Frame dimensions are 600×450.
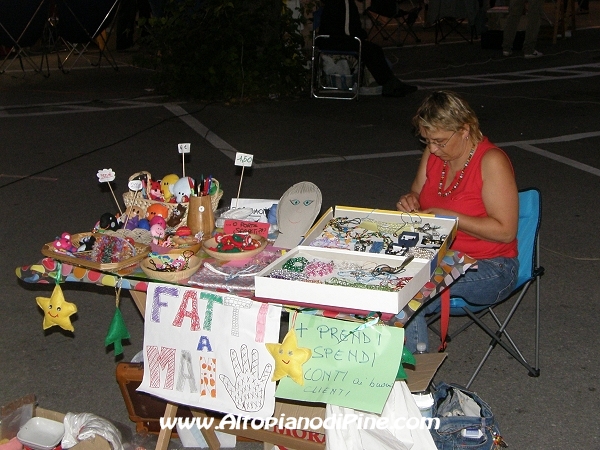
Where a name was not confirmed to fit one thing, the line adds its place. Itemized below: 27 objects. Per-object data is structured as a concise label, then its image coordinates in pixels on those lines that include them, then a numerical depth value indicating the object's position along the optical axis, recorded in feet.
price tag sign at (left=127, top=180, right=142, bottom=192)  10.04
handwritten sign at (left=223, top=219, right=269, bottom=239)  9.50
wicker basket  10.16
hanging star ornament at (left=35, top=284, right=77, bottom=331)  8.69
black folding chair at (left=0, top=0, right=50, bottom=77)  34.45
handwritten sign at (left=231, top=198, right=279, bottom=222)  10.37
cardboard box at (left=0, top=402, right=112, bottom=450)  8.66
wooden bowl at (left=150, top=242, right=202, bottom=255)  8.91
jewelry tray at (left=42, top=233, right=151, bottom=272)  8.59
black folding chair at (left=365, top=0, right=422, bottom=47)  43.70
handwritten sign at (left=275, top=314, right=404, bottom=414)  7.38
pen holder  9.66
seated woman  10.01
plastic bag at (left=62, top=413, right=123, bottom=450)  8.80
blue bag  8.83
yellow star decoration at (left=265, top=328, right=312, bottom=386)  7.55
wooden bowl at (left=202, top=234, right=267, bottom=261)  8.84
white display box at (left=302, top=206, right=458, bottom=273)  9.14
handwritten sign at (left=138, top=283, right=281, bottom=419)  7.98
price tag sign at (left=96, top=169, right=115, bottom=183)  10.25
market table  8.46
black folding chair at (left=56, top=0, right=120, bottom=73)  36.04
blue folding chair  10.64
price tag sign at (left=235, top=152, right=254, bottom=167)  10.52
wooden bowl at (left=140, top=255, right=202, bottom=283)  8.43
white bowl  9.02
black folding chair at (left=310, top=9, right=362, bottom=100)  29.66
